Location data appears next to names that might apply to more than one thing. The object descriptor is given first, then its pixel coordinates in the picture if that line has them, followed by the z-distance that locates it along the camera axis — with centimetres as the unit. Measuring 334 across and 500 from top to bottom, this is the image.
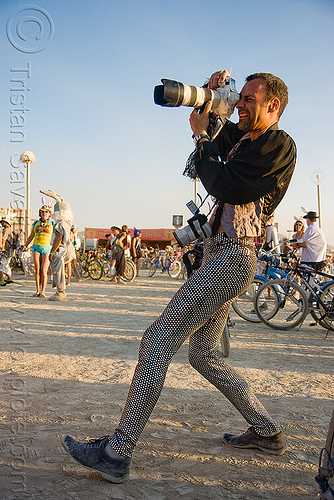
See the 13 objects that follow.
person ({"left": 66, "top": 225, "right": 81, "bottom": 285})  1098
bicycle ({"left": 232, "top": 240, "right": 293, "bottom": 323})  726
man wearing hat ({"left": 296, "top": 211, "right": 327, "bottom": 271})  832
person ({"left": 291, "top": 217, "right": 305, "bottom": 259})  1038
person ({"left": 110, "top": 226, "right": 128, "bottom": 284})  1479
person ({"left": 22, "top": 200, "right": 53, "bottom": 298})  908
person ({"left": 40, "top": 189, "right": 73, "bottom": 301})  914
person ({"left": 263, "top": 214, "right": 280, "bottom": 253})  962
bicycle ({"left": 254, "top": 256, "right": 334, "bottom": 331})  649
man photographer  194
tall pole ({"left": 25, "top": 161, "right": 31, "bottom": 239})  1713
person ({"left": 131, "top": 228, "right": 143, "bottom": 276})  1780
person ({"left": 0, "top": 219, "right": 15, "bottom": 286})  1192
